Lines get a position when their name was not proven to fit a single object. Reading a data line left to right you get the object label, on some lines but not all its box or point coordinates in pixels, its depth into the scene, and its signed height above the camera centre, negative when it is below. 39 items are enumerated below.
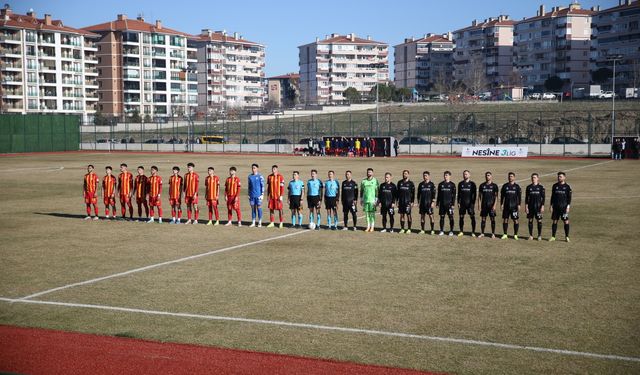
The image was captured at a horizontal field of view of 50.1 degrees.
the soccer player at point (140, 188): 23.75 -1.81
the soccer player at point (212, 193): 22.72 -1.89
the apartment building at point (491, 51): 154.25 +19.74
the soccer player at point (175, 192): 23.41 -1.89
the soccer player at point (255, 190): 22.17 -1.72
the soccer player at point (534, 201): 19.45 -1.83
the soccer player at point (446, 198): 20.55 -1.84
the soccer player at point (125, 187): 24.19 -1.78
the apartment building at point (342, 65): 179.00 +19.04
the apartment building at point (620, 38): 124.94 +18.49
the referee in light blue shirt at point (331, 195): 21.58 -1.84
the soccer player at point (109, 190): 24.47 -1.92
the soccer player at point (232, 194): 22.59 -1.92
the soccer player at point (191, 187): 22.97 -1.70
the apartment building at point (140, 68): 130.38 +13.45
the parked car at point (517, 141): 67.03 -0.40
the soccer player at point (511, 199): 19.53 -1.79
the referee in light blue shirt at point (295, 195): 21.88 -1.87
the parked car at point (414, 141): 70.32 -0.44
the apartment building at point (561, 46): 139.75 +18.88
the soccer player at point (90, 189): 24.39 -1.87
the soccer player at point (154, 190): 23.25 -1.82
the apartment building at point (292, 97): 183.05 +11.22
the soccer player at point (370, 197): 21.36 -1.88
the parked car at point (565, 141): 64.99 -0.39
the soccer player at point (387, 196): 21.09 -1.82
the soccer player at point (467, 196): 20.12 -1.74
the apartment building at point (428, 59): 180.00 +20.52
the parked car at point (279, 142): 74.50 -0.58
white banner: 60.34 -1.33
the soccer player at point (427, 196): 20.62 -1.79
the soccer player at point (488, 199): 20.00 -1.81
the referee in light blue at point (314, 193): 21.83 -1.80
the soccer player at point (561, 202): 19.28 -1.83
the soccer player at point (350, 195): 21.42 -1.83
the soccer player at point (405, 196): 20.94 -1.81
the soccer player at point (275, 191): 22.06 -1.77
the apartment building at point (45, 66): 112.25 +12.10
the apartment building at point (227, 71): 167.25 +16.36
